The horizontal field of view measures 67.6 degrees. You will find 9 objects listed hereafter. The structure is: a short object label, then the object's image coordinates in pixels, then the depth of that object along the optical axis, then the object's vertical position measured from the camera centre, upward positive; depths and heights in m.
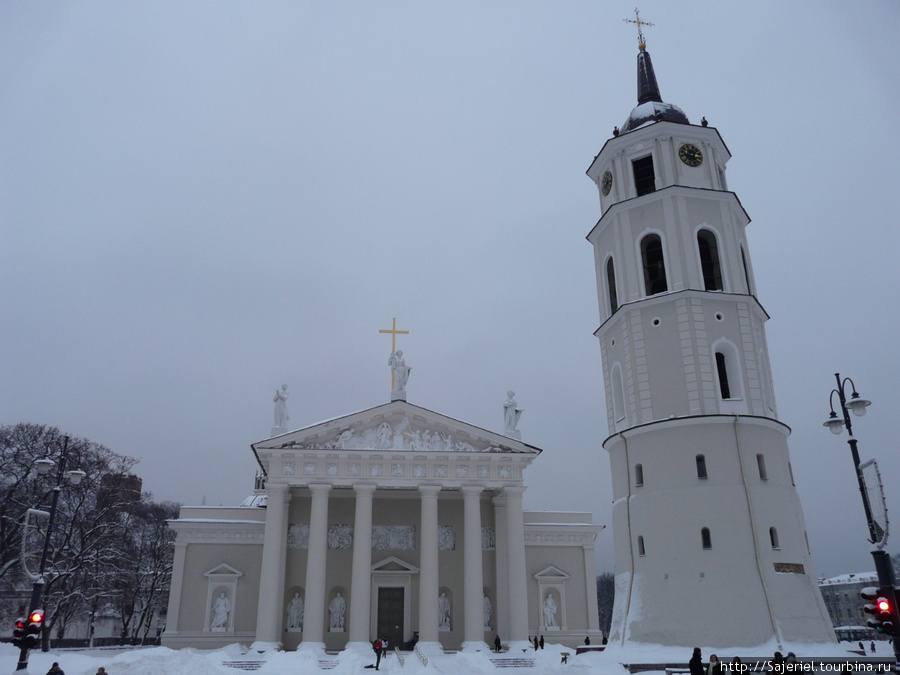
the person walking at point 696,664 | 14.30 -1.21
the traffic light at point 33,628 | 15.98 -0.42
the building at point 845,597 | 89.69 +0.67
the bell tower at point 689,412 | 24.47 +7.32
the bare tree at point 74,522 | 34.44 +4.49
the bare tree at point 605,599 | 90.62 +0.71
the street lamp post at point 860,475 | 12.48 +2.45
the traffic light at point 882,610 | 11.87 -0.13
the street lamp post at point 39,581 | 16.53 +0.66
